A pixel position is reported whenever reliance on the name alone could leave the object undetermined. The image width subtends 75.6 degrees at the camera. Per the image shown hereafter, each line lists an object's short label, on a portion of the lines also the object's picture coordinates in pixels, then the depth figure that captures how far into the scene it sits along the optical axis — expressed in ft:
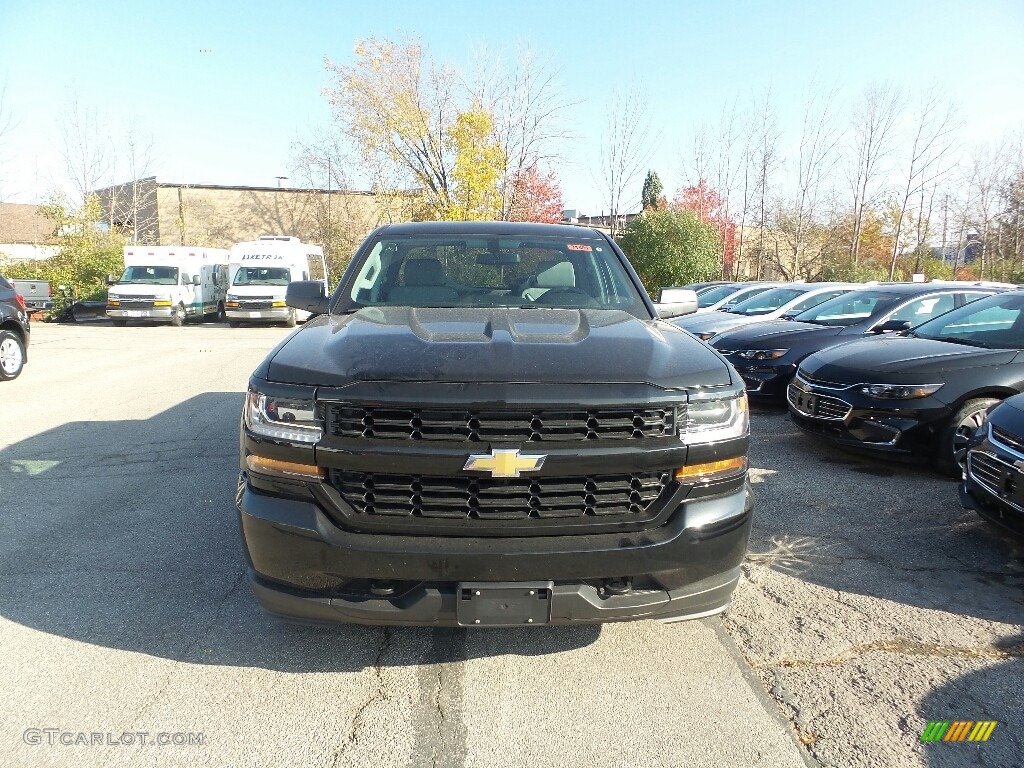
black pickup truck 7.47
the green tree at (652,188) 147.84
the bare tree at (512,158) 87.25
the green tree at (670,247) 85.05
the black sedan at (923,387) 17.28
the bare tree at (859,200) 90.02
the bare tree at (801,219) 96.73
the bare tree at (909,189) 87.66
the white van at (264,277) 68.64
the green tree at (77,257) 78.38
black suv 30.63
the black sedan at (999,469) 11.70
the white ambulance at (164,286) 68.54
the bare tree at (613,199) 88.34
